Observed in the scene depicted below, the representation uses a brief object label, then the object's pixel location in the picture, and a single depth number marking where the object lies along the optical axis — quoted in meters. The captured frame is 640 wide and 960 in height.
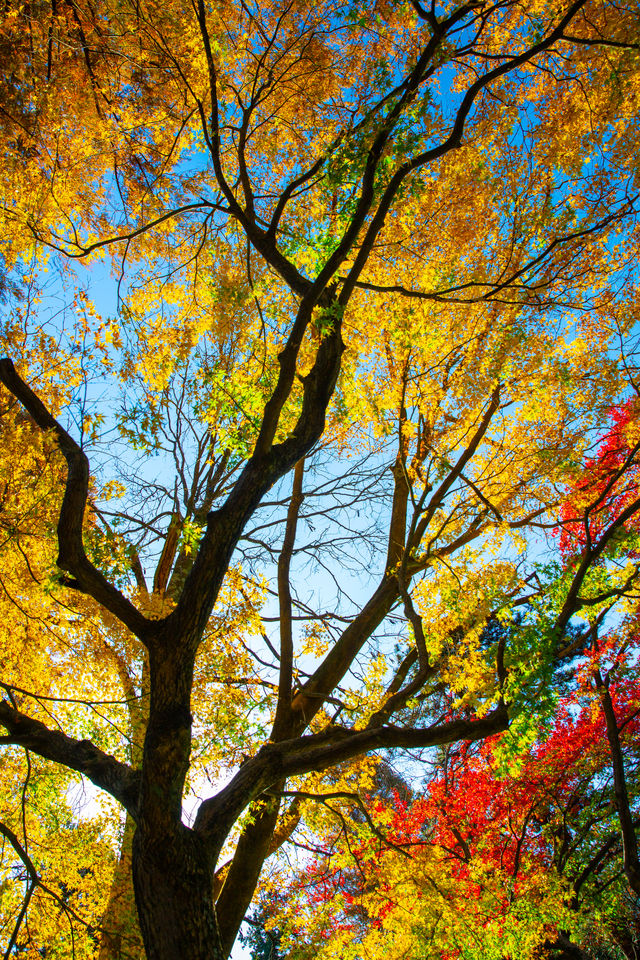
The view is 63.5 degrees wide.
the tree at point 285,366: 3.60
